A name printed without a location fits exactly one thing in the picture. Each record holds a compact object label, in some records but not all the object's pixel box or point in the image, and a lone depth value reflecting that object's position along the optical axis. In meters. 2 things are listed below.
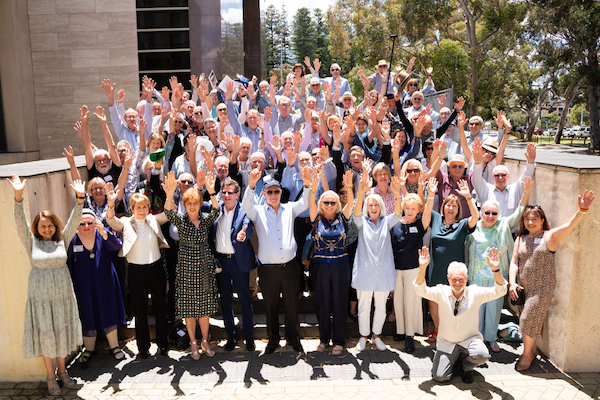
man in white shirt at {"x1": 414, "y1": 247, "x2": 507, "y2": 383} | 4.93
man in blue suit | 5.63
